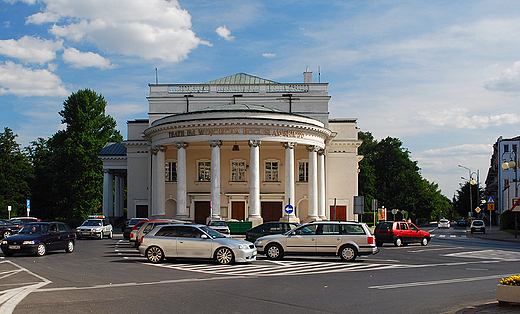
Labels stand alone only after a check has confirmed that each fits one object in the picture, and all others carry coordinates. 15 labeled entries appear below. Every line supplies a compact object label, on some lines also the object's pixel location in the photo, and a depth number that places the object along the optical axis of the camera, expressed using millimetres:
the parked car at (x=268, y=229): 26062
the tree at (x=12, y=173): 68125
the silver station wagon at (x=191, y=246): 18375
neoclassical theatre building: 42406
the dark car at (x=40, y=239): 21297
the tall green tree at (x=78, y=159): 69312
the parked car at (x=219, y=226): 34428
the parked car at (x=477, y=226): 52516
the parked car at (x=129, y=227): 34212
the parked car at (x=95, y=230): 36438
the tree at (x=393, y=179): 86875
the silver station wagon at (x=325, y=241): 19953
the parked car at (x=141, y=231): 24266
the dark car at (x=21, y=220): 40594
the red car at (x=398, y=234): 29594
